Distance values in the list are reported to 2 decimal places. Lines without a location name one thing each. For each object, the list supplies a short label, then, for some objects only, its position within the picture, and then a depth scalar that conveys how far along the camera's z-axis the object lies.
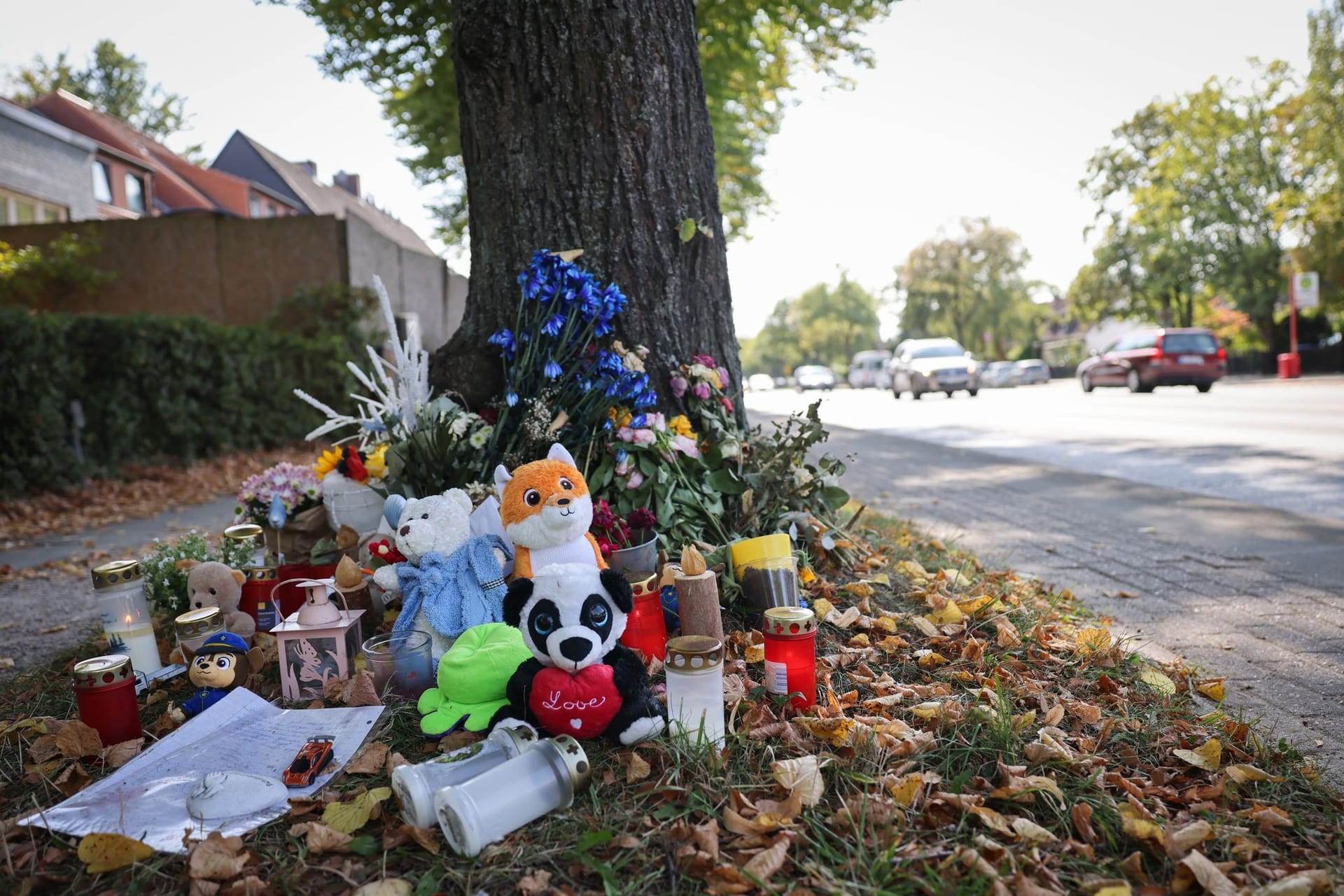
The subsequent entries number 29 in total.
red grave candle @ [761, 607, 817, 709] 2.23
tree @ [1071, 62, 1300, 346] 30.44
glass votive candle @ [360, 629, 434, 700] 2.45
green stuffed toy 2.20
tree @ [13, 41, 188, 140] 37.97
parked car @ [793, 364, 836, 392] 37.62
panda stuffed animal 2.05
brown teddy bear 2.97
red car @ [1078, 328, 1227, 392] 19.33
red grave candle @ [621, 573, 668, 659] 2.58
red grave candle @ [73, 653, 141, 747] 2.24
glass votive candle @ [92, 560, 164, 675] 2.69
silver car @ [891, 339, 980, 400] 22.84
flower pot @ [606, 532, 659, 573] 2.81
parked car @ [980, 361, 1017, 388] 36.78
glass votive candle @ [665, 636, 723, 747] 2.03
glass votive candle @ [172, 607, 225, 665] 2.66
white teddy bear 2.55
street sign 24.06
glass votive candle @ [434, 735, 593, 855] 1.68
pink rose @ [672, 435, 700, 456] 3.45
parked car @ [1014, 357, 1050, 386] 37.12
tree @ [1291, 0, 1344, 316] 25.98
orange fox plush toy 2.39
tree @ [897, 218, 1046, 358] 53.53
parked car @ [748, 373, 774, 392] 54.77
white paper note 1.82
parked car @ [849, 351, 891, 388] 35.84
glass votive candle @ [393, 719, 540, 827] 1.75
